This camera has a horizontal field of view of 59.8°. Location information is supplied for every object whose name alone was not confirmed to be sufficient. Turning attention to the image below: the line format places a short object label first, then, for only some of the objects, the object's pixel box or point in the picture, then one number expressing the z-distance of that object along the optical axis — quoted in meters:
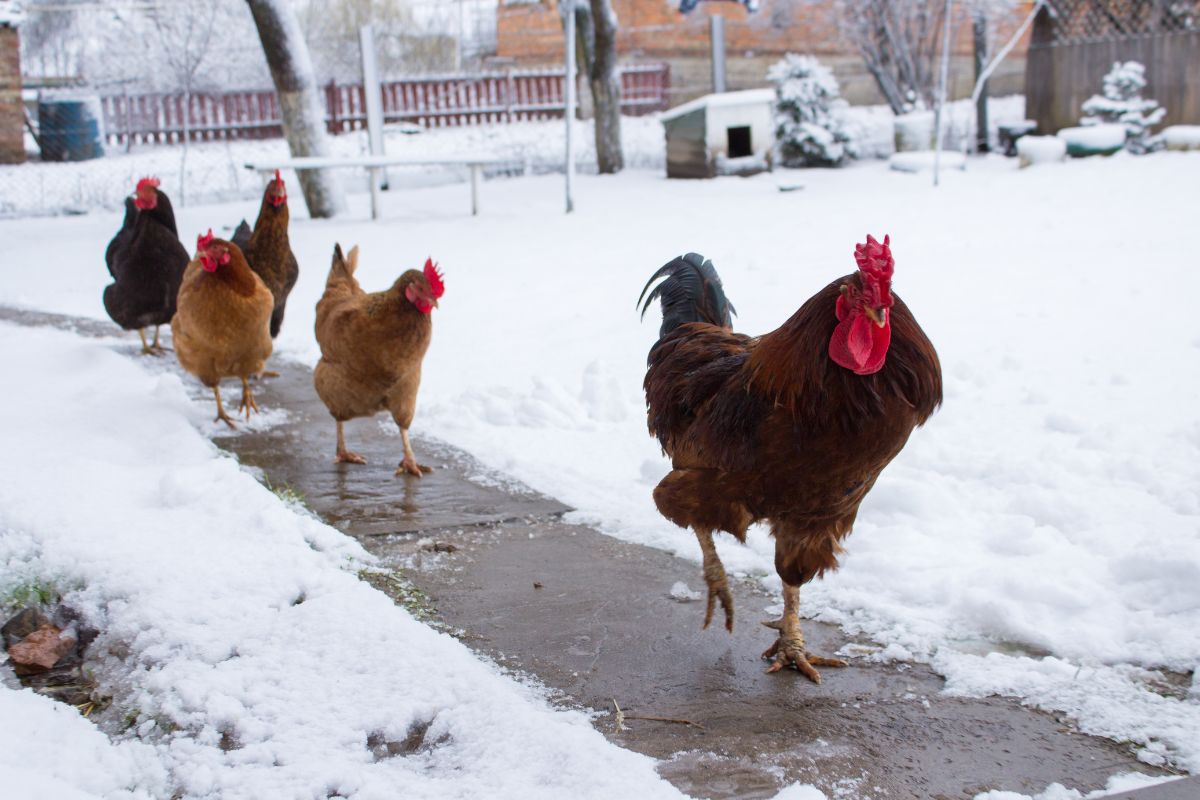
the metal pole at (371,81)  15.69
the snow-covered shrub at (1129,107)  14.52
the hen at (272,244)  7.05
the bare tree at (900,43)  17.89
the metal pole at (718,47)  21.34
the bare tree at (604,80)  17.31
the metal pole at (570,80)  12.93
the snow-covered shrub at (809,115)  16.81
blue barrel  21.28
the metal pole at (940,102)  12.82
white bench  12.91
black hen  7.20
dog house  16.28
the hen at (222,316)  5.85
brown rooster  2.96
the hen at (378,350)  5.11
